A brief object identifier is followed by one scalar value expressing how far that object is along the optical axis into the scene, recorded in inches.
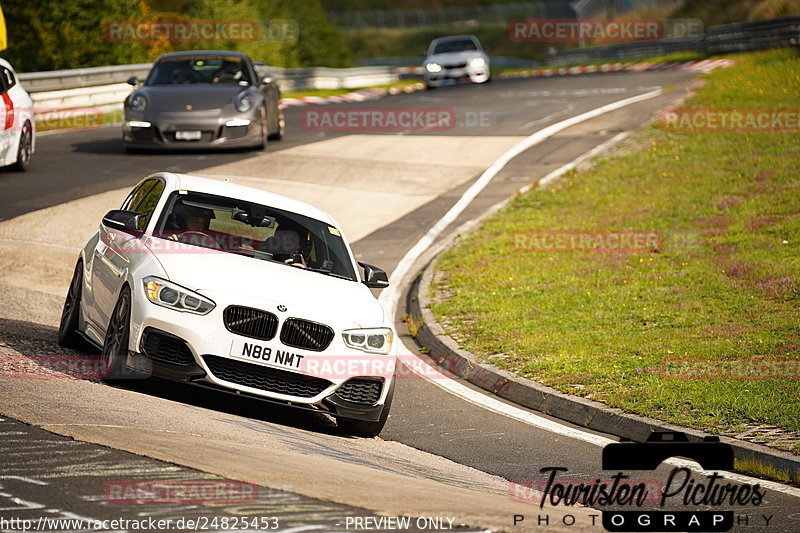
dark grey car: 1649.9
